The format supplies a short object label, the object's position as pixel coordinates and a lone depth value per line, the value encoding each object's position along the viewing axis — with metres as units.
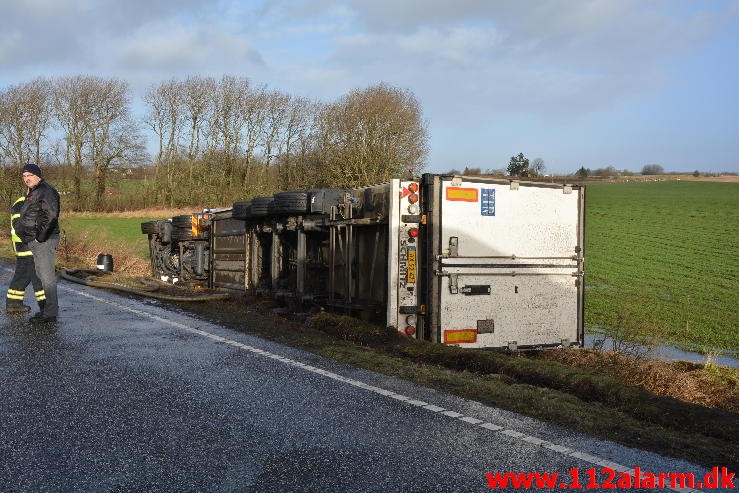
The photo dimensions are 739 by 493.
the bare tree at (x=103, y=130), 49.09
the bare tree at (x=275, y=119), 51.33
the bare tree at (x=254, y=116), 51.34
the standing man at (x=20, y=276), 9.27
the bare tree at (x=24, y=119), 47.69
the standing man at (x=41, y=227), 8.93
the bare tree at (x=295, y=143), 47.94
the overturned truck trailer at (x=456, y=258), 8.55
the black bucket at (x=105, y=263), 17.81
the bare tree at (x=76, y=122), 48.94
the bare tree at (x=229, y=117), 50.81
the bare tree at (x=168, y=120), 50.88
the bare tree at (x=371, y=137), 41.53
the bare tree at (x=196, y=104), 51.12
